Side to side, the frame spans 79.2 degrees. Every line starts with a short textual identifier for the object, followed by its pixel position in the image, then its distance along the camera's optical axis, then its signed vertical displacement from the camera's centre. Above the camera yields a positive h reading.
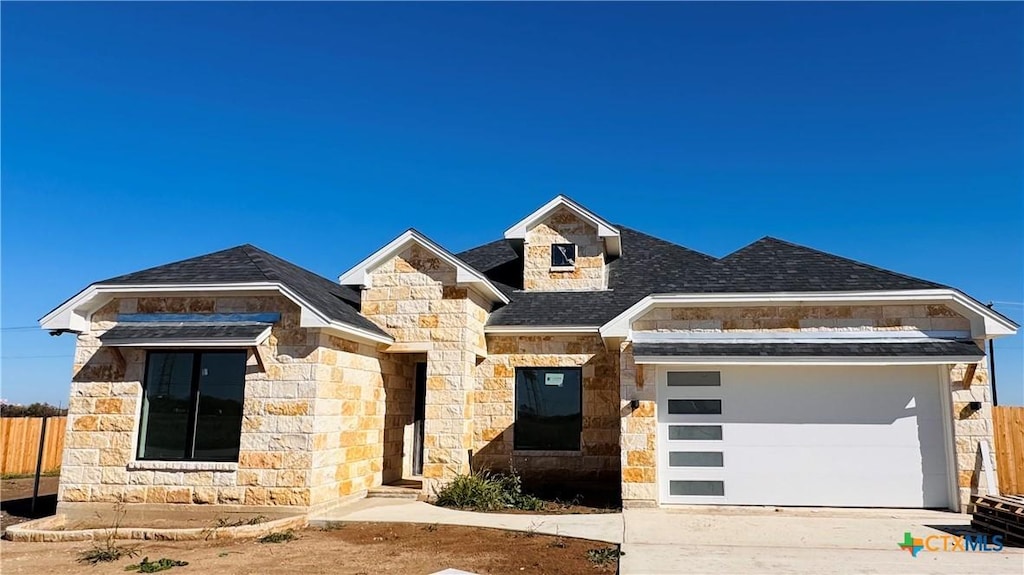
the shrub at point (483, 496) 11.13 -1.90
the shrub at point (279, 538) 8.90 -2.17
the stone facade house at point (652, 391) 10.49 +0.03
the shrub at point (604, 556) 7.51 -1.98
